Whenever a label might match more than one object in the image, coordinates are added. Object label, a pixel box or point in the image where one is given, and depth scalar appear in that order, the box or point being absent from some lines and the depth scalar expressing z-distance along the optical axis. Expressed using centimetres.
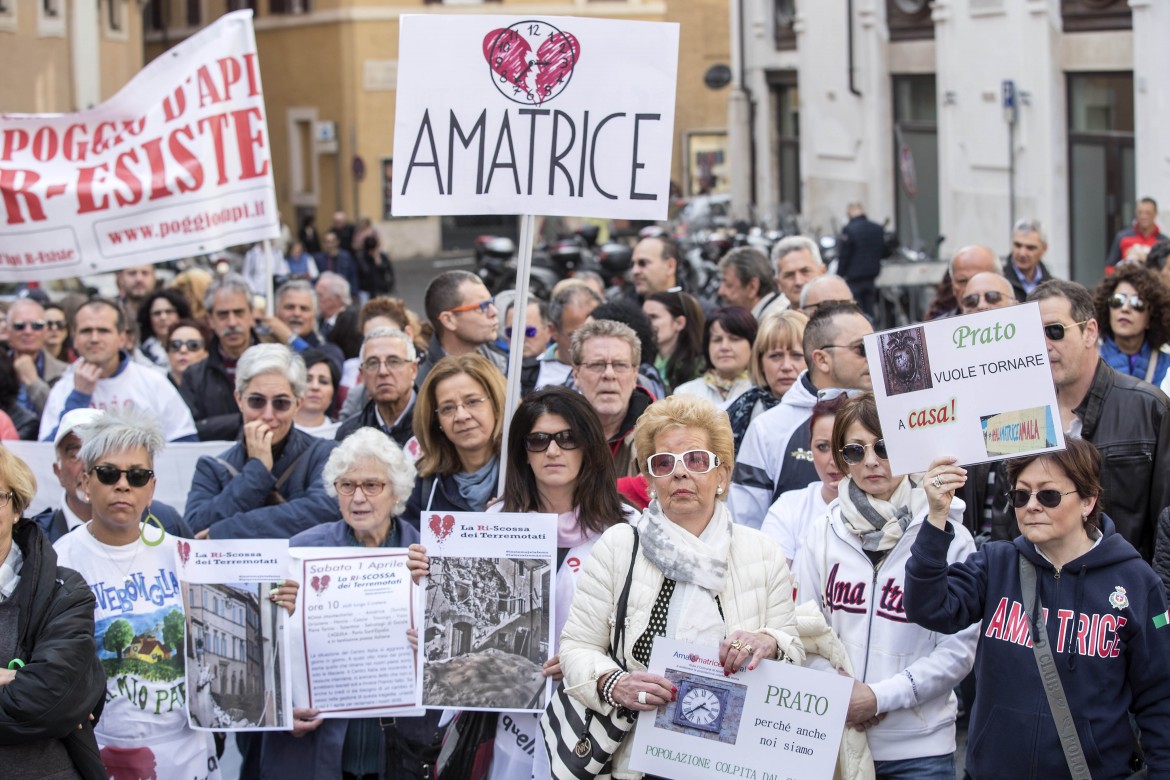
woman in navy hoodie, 438
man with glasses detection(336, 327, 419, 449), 721
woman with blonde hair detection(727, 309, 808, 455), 684
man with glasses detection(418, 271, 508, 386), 796
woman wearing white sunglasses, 443
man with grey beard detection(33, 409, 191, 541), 607
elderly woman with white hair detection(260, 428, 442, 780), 554
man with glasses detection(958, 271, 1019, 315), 746
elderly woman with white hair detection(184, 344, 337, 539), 608
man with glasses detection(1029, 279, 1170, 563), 546
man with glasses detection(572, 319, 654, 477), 648
